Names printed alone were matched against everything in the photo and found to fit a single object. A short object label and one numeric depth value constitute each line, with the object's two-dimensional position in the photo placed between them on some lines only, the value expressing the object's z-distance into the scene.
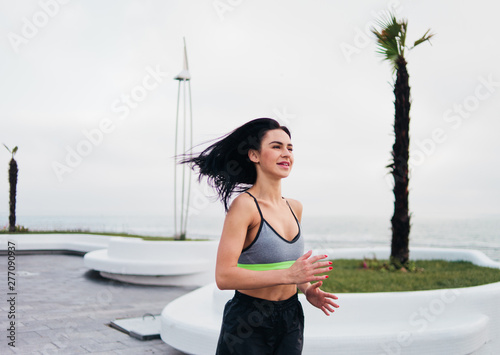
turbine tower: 13.24
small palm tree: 20.42
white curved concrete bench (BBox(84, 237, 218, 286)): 10.70
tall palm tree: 8.51
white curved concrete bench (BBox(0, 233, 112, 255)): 16.17
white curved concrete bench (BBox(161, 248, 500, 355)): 4.59
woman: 2.13
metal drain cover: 6.15
